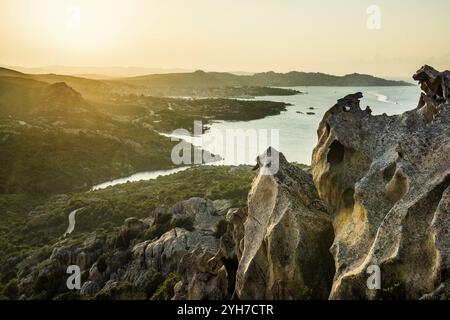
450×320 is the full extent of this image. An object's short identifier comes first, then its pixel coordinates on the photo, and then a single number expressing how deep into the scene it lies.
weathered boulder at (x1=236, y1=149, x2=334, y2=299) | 15.94
